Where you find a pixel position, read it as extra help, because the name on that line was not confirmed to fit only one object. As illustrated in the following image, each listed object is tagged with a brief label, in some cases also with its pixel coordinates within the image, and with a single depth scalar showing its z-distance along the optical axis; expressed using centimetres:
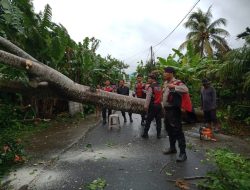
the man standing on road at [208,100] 531
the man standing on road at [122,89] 711
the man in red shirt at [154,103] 488
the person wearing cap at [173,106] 354
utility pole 1978
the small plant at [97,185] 276
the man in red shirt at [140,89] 694
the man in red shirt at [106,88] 680
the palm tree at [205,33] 1854
